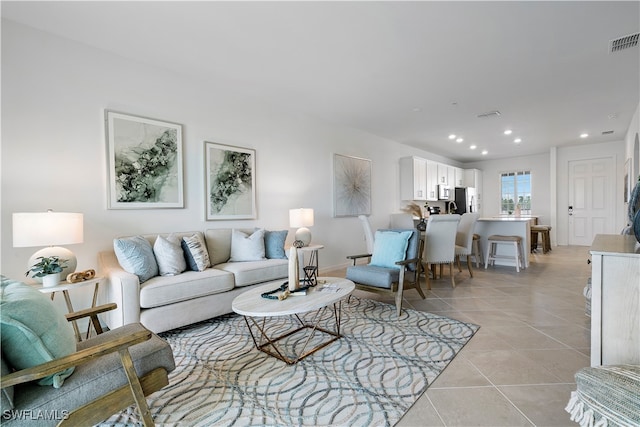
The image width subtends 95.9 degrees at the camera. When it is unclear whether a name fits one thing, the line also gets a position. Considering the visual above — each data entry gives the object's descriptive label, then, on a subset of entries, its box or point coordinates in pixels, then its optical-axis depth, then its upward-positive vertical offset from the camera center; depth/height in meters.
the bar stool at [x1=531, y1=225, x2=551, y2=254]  6.74 -0.67
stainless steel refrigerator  8.38 +0.23
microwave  7.61 +0.42
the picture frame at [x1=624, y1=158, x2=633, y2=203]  5.31 +0.52
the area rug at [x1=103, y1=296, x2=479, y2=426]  1.56 -1.11
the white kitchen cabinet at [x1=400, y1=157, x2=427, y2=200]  6.68 +0.69
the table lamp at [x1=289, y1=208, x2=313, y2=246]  4.16 -0.19
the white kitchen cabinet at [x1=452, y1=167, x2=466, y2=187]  8.52 +0.93
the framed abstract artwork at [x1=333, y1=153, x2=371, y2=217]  5.30 +0.44
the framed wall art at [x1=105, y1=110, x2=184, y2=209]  2.88 +0.52
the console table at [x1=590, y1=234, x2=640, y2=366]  1.39 -0.50
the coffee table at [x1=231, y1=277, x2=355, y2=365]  1.96 -0.68
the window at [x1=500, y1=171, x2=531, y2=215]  8.62 +0.47
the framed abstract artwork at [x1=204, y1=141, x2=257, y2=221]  3.62 +0.37
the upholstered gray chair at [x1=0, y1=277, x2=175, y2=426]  1.06 -0.68
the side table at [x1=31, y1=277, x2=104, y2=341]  2.16 -0.58
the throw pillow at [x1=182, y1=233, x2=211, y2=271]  2.97 -0.45
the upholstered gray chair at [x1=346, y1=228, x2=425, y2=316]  2.95 -0.66
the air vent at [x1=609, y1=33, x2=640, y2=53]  2.64 +1.53
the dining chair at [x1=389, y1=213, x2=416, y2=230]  6.25 -0.29
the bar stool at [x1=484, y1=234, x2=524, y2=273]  4.97 -0.74
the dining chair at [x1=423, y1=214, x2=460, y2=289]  3.92 -0.44
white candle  2.35 -0.50
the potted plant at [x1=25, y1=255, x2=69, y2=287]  2.17 -0.44
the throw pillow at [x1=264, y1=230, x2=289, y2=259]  3.63 -0.45
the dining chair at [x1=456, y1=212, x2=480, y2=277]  4.50 -0.44
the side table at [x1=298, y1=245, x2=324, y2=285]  2.57 -0.61
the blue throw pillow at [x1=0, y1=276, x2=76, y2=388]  1.07 -0.47
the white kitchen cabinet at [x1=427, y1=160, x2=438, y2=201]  7.24 +0.69
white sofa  2.35 -0.73
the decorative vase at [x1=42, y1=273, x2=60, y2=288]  2.17 -0.51
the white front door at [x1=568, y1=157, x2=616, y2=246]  7.13 +0.18
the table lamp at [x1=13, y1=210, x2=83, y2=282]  2.10 -0.15
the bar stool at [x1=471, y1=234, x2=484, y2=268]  5.47 -0.84
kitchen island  5.21 -0.45
